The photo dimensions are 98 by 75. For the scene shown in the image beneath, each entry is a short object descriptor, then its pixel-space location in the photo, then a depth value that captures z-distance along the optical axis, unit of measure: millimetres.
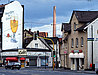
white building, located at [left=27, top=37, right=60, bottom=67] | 93594
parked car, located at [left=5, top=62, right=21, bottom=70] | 62219
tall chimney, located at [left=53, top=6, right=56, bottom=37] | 101019
